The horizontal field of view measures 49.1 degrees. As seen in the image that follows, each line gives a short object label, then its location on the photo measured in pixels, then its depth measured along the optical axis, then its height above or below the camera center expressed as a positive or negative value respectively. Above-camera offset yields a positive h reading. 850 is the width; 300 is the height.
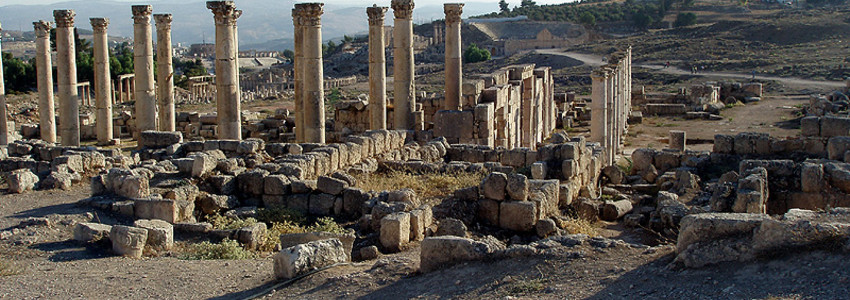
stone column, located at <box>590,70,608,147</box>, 27.22 -0.34
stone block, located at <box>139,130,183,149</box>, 22.20 -0.83
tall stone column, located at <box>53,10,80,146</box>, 30.38 +0.64
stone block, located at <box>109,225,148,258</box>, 12.51 -1.85
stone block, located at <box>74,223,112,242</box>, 13.19 -1.82
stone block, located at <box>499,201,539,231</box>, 15.28 -1.91
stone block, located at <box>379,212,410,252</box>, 13.49 -1.90
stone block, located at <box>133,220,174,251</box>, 13.08 -1.89
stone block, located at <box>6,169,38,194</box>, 17.42 -1.43
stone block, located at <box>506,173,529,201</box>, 15.37 -1.46
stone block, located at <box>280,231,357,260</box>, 12.46 -1.88
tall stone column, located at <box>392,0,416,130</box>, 27.69 +0.92
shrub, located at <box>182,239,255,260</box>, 12.66 -2.04
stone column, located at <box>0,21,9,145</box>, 30.02 -0.67
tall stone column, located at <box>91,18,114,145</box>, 31.60 +0.73
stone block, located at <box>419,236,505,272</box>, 10.30 -1.68
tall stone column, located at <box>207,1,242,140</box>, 25.14 +0.87
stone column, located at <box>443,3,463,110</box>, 29.28 +1.25
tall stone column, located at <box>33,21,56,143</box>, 31.38 +0.63
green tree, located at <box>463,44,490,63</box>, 91.06 +4.37
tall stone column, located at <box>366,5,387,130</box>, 28.23 +0.97
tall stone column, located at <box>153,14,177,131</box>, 28.46 +0.93
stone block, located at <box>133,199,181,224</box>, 14.84 -1.70
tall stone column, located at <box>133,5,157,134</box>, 27.67 +1.06
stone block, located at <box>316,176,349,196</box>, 16.62 -1.50
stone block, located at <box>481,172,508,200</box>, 15.55 -1.43
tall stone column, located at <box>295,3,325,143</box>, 25.78 +0.81
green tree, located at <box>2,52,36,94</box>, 54.16 +1.77
